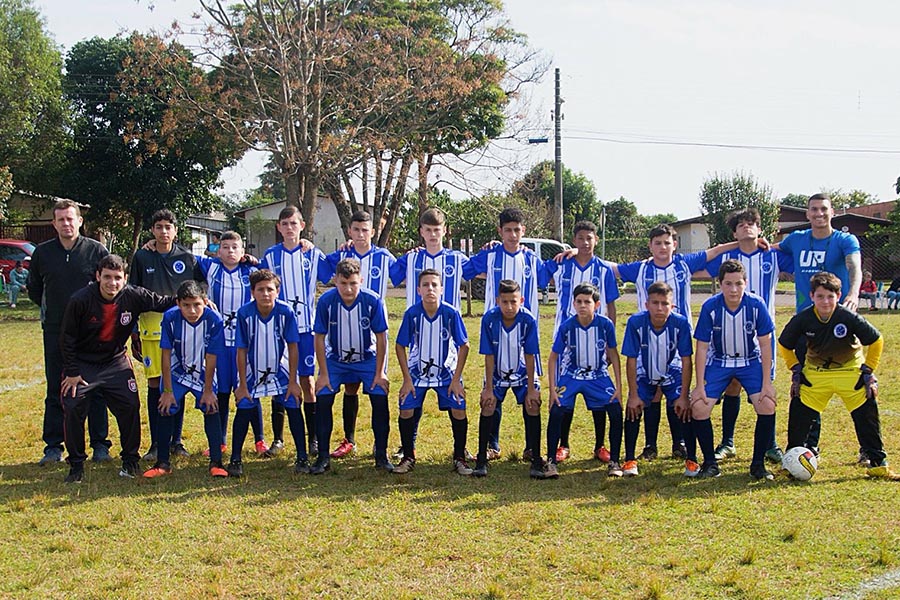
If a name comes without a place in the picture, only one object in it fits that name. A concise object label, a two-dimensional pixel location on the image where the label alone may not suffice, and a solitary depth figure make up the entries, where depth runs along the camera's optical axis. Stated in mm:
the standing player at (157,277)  6855
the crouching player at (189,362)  6395
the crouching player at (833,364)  6164
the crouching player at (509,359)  6312
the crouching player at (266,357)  6402
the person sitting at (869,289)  22625
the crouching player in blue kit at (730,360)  6113
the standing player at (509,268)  7191
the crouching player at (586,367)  6348
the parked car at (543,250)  24123
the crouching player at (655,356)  6371
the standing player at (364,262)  7062
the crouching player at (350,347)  6406
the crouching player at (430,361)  6398
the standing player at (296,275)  7086
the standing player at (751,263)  6859
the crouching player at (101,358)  6160
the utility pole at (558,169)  25703
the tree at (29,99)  26156
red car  27270
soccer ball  5836
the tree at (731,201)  33219
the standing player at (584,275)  7113
